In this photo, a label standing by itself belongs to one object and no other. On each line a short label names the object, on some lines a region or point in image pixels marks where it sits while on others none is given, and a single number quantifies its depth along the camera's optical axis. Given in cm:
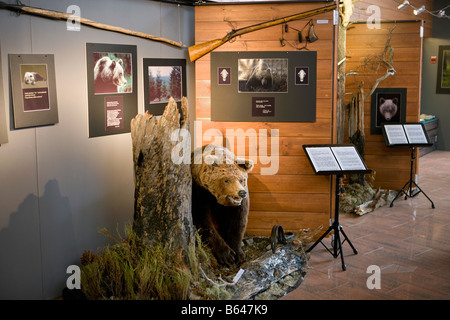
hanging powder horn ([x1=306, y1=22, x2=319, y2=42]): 564
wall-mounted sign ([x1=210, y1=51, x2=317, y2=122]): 570
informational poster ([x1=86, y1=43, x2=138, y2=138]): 481
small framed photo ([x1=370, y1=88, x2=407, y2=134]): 821
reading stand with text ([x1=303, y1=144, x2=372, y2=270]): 536
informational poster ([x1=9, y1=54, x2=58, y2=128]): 409
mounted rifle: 563
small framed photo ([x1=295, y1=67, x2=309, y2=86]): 571
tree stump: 446
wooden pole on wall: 403
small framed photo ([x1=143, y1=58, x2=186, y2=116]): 553
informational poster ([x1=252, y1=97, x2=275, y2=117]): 575
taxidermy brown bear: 495
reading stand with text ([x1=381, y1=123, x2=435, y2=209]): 784
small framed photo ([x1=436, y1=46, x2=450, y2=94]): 1202
